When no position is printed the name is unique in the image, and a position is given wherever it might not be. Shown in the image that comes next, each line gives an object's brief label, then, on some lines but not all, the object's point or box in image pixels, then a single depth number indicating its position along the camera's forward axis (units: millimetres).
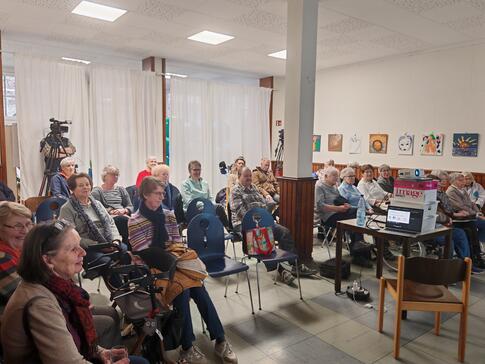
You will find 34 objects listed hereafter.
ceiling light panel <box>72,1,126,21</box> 4324
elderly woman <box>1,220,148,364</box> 1259
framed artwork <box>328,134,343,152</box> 7387
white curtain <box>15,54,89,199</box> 5449
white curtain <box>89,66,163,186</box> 6176
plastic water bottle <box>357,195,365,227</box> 3296
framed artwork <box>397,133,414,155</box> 6332
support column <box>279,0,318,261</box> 4113
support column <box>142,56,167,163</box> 6844
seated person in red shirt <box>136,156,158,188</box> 5296
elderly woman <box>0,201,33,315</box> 1662
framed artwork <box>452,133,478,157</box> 5594
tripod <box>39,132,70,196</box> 5414
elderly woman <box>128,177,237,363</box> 2332
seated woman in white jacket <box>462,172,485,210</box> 5305
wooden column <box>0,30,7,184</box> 5363
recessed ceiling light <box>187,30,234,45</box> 5391
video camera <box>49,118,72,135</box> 5405
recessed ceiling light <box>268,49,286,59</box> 6343
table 2865
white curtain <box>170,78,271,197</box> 7230
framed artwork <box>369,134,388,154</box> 6680
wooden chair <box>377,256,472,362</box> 2291
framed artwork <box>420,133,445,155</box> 5969
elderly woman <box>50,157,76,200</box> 4257
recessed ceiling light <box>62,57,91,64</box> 5971
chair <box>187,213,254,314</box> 3029
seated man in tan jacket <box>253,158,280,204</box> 5700
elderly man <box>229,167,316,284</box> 3711
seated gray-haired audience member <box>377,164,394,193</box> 5680
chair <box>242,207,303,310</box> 3186
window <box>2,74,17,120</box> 7156
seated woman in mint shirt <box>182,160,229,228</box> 4969
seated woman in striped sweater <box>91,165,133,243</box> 4113
